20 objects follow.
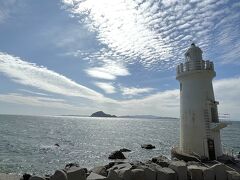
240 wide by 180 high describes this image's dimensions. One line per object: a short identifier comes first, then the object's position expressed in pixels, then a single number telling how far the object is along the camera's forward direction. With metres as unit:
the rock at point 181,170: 7.84
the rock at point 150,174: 7.61
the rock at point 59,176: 6.79
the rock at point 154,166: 8.03
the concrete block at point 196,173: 8.06
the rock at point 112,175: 7.14
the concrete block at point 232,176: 8.21
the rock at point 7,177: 11.40
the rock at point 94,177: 6.91
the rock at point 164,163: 9.10
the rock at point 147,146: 28.26
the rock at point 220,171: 8.06
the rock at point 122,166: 8.06
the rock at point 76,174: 6.89
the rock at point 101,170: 8.31
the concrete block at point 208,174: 7.97
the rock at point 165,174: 7.65
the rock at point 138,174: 7.46
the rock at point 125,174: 7.37
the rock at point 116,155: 20.48
